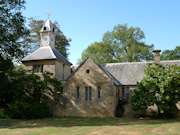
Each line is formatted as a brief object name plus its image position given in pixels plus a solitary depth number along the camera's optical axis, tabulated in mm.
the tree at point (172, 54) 54506
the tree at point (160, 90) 19328
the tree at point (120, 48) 41000
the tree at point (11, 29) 19836
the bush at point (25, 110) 21172
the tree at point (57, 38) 38906
